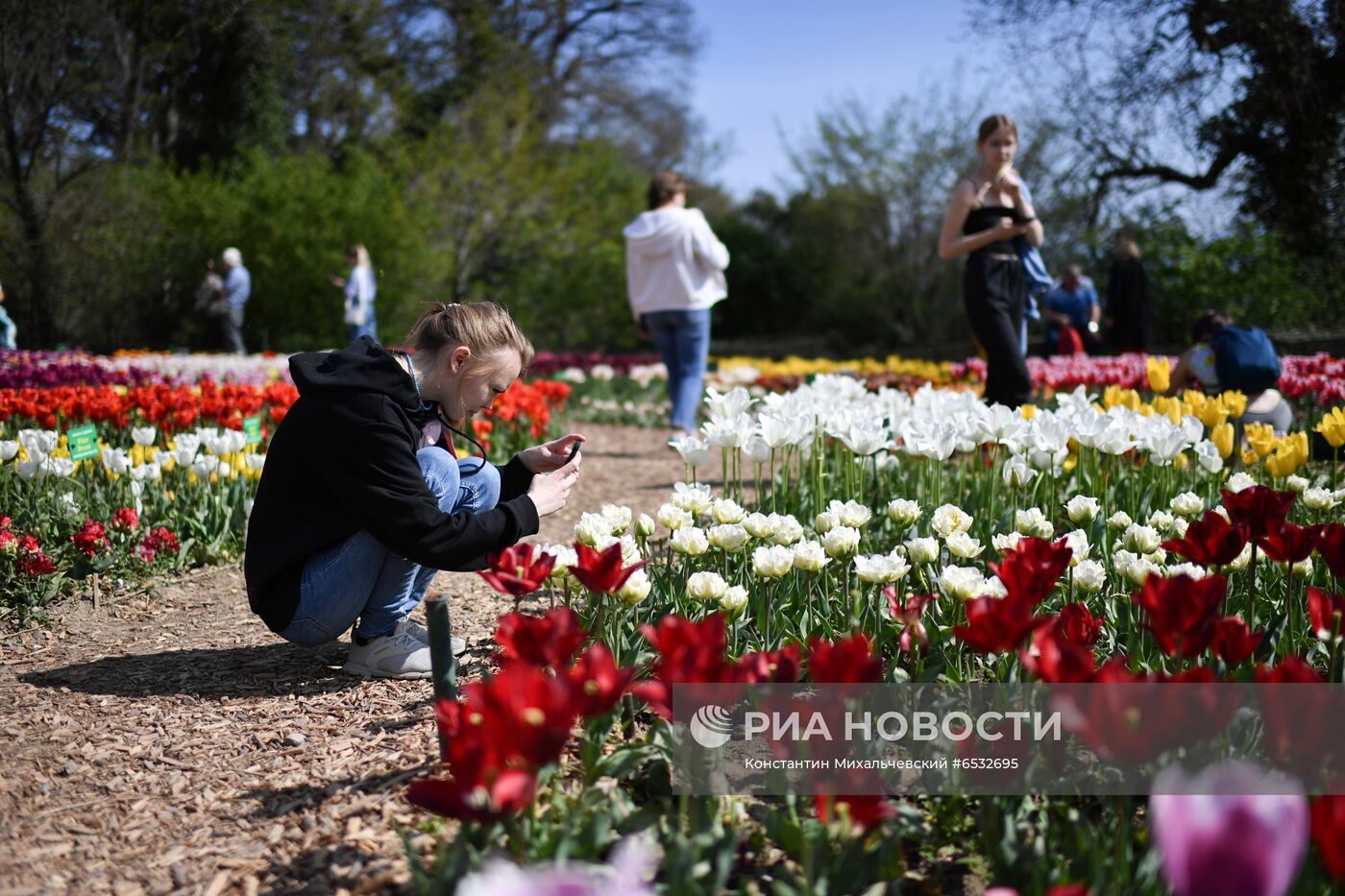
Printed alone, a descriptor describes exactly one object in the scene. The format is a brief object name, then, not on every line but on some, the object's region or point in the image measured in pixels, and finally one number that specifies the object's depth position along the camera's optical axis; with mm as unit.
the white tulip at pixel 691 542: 2389
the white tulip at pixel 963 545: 2352
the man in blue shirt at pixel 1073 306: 10836
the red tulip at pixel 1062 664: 1329
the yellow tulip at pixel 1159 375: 4398
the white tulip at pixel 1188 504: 2691
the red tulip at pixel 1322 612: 1718
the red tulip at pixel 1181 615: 1507
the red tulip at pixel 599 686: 1351
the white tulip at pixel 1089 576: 2277
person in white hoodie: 6441
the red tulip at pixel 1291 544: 1907
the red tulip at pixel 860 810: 1379
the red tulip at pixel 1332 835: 1031
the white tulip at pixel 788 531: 2365
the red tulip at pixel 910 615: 1859
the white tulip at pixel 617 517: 2461
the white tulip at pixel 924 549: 2301
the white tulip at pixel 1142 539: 2371
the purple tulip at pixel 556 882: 938
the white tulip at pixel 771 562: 2150
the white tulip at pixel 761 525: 2361
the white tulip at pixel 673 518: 2465
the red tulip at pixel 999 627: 1517
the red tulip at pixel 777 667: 1534
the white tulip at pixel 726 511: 2488
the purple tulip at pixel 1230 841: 890
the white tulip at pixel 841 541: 2309
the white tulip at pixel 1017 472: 3037
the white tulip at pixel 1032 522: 2531
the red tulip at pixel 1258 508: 2000
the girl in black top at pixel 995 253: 5133
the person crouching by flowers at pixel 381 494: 2373
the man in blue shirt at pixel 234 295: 13180
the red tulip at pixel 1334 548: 1815
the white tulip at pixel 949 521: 2434
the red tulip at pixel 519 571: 1847
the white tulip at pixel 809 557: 2217
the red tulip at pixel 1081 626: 1830
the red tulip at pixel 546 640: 1508
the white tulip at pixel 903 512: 2564
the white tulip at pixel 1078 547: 2229
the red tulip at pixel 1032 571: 1708
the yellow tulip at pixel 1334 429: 3029
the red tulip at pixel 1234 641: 1581
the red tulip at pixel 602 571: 1824
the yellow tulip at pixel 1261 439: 3160
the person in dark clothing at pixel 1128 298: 10711
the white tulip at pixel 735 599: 2129
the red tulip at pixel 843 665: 1410
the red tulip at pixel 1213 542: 1890
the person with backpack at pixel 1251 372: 4742
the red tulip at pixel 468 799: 1241
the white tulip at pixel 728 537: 2363
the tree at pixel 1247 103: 12695
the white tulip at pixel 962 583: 2033
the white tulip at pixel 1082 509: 2600
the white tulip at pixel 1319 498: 2629
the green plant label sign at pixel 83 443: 3783
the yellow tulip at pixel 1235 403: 3861
